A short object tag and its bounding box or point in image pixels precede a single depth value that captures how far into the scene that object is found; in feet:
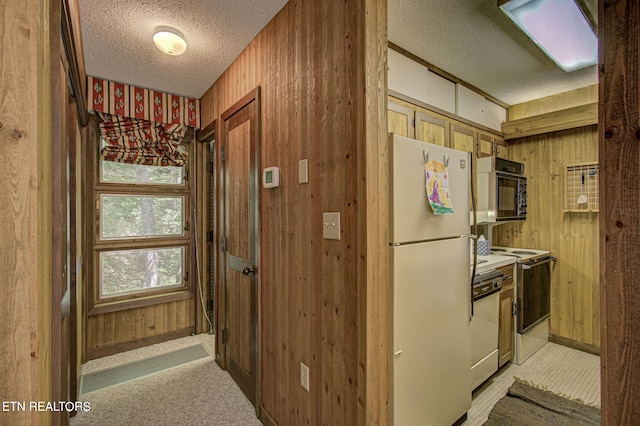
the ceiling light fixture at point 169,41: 6.42
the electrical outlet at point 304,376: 5.13
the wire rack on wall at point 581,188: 9.75
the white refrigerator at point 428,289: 4.72
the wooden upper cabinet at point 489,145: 9.97
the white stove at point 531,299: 8.83
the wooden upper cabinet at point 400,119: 6.88
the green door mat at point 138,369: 7.93
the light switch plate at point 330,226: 4.46
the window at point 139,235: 9.51
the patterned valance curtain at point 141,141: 9.26
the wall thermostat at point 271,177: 6.00
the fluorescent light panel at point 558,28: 5.68
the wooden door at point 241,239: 6.98
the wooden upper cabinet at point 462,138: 8.73
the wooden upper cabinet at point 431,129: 7.58
